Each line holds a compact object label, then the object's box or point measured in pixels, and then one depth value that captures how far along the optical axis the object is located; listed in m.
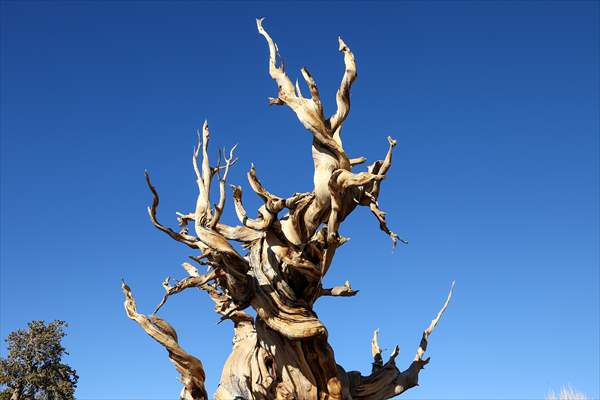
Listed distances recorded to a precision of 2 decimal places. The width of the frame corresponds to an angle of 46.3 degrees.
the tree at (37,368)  21.30
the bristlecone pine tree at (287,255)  8.21
